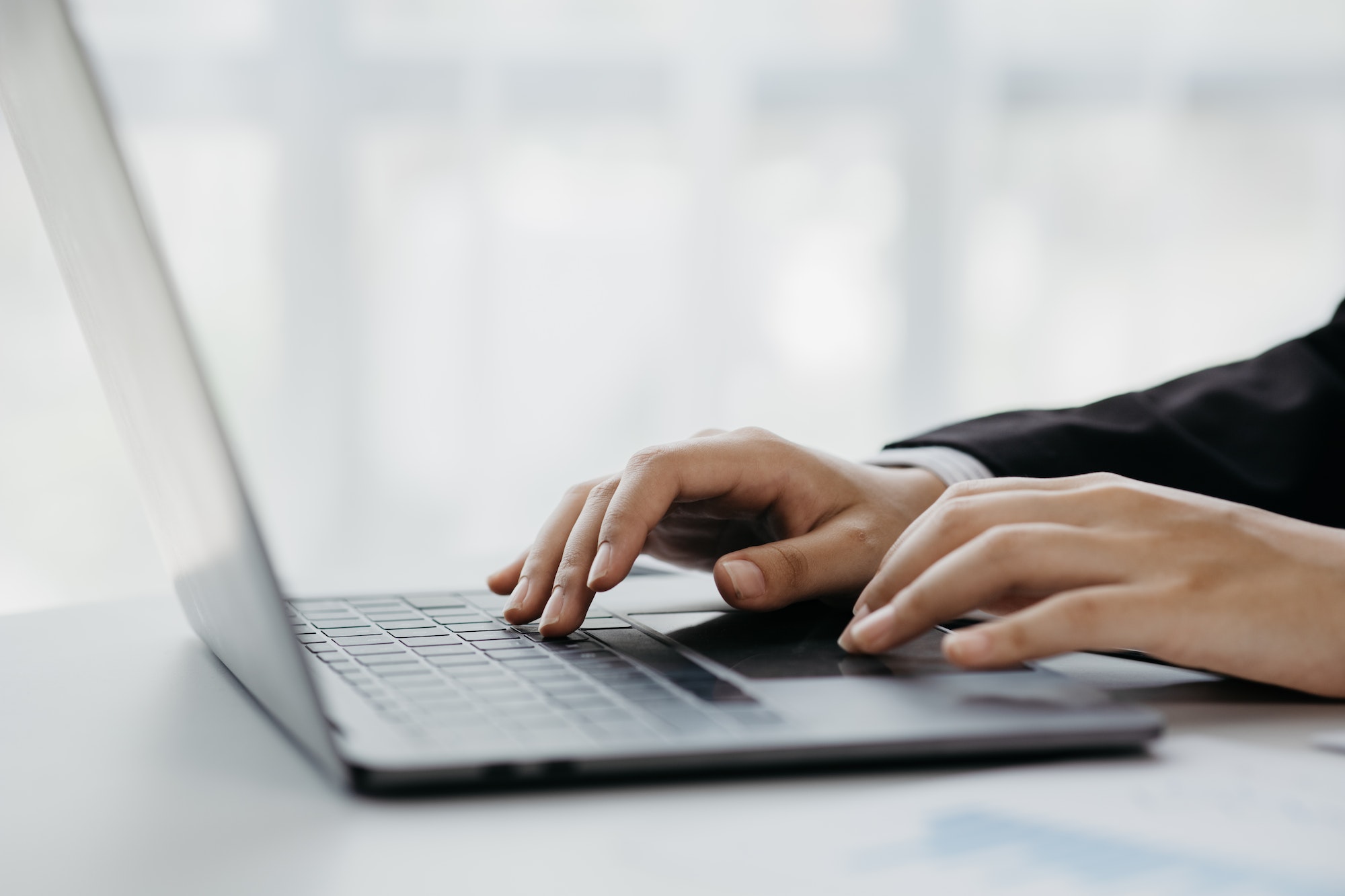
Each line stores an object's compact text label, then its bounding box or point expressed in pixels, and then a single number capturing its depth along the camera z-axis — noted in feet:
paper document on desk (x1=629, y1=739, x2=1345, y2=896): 2.41
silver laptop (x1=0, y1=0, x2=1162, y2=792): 2.55
